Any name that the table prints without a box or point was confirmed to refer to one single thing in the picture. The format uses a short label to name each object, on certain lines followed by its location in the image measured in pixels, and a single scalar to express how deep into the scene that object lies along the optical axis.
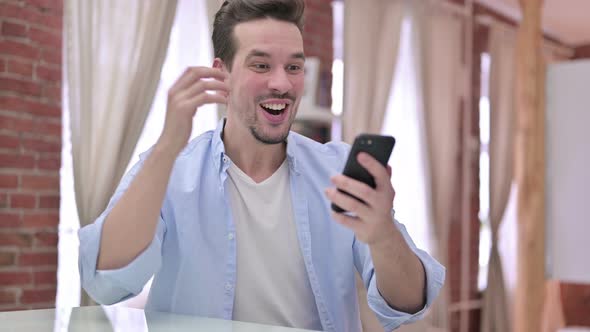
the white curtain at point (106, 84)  3.17
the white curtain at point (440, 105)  5.49
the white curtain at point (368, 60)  4.79
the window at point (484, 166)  6.50
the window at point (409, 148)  5.37
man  1.50
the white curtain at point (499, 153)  6.18
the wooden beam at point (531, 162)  4.06
